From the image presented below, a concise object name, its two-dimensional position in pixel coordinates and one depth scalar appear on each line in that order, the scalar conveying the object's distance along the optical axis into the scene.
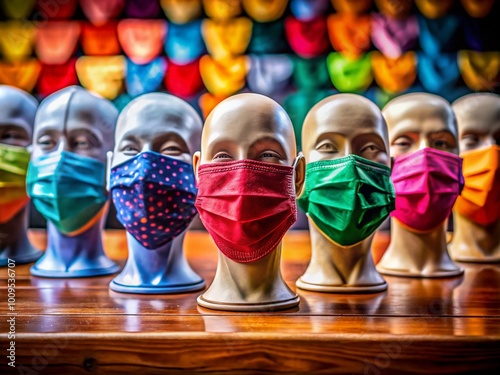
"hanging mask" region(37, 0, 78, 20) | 5.27
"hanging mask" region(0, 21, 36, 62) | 5.21
